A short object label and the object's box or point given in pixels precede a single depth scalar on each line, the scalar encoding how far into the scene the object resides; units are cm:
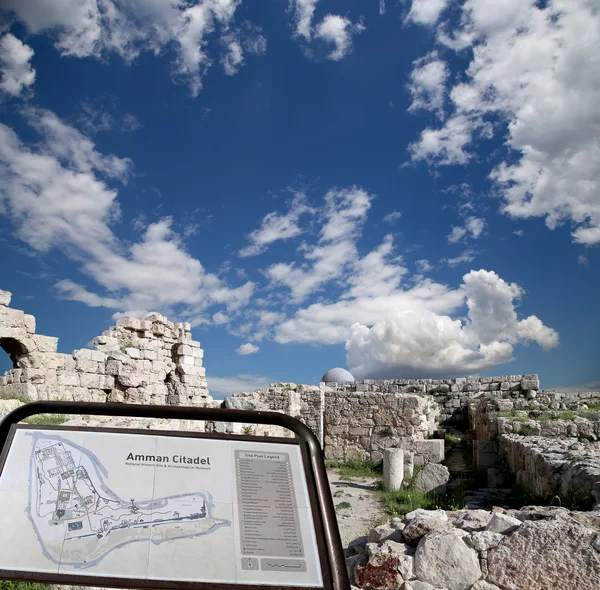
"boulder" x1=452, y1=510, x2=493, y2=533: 351
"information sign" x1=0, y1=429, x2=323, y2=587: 214
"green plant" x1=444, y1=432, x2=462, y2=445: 1787
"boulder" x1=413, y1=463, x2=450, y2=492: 990
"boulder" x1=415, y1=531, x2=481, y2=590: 303
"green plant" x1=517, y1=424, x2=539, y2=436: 1102
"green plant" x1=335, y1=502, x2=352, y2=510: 938
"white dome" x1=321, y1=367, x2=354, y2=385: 3130
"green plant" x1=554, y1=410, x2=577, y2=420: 1245
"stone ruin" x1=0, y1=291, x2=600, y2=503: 866
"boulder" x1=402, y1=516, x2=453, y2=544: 350
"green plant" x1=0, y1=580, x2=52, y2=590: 403
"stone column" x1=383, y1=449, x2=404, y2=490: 1092
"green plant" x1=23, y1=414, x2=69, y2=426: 748
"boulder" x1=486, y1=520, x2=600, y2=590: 285
